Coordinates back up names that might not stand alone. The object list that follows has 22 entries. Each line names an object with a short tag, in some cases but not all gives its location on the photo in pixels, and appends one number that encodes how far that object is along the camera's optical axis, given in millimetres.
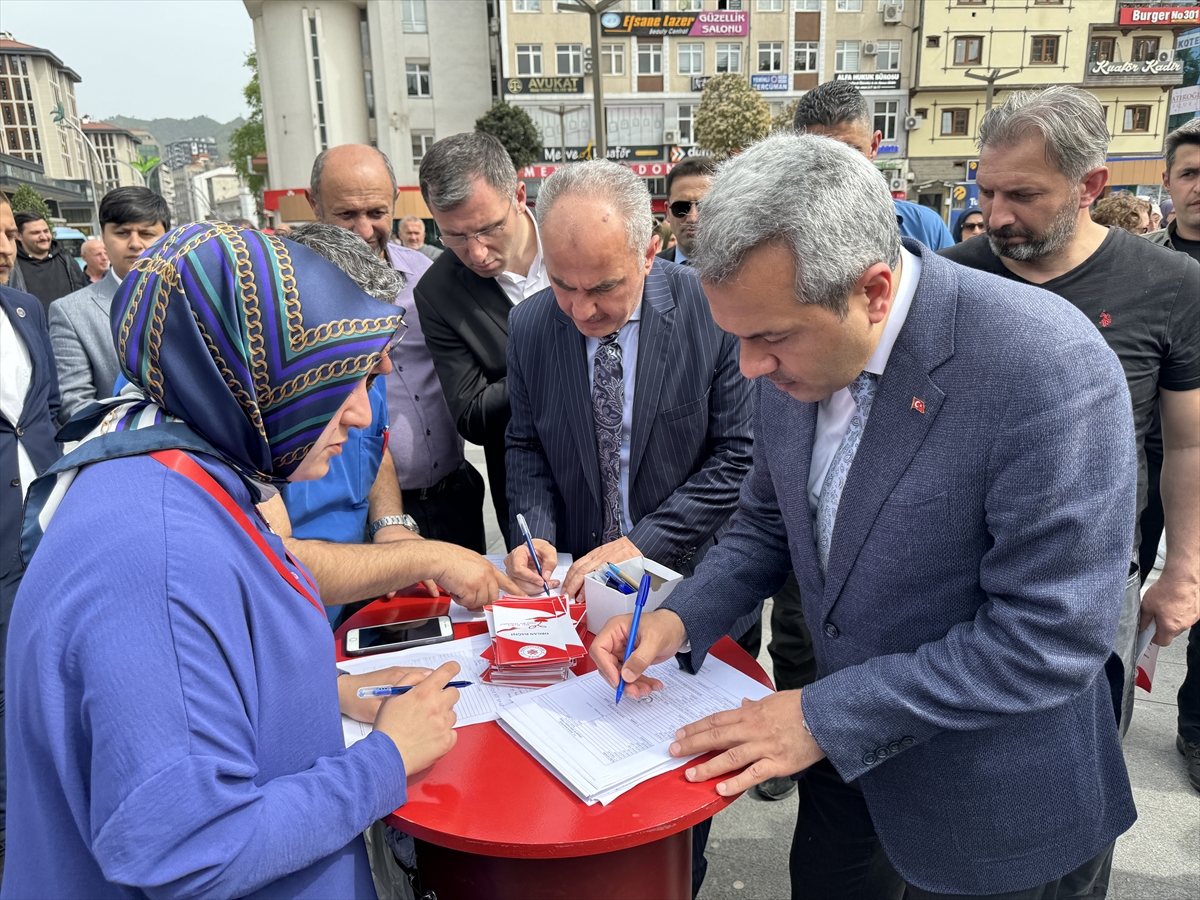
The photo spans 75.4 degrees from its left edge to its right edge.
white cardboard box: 1636
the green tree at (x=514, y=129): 25891
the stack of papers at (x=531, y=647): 1571
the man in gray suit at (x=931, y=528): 1078
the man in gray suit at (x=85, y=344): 3949
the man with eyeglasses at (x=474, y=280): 2814
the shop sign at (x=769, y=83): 31875
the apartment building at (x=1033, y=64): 31500
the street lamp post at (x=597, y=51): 9234
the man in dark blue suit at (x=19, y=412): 2910
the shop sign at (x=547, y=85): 31000
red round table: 1189
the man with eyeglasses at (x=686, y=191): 4488
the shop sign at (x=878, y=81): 31984
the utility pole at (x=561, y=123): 30758
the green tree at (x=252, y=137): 41219
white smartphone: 1776
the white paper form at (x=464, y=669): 1480
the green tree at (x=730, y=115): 27348
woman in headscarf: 858
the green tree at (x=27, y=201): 36000
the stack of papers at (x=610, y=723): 1286
